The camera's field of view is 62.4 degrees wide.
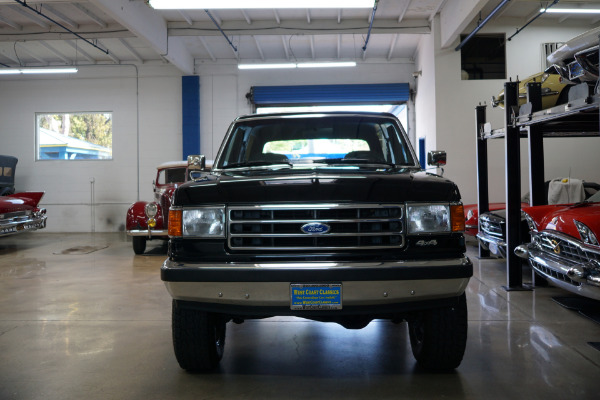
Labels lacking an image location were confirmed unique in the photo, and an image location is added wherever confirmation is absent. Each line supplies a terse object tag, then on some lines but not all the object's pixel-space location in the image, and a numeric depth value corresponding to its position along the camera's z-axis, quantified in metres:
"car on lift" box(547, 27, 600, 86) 3.98
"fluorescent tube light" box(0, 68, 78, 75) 12.15
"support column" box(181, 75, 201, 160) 13.80
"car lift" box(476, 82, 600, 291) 5.09
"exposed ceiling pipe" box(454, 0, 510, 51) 7.98
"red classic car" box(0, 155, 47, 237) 9.05
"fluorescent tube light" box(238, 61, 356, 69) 12.10
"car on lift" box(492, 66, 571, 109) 6.21
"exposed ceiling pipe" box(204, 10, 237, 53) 10.05
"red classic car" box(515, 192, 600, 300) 3.53
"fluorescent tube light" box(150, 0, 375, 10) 7.81
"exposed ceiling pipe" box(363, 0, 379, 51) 10.47
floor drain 9.45
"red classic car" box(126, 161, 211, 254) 8.44
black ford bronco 2.41
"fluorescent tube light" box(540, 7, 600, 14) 9.39
